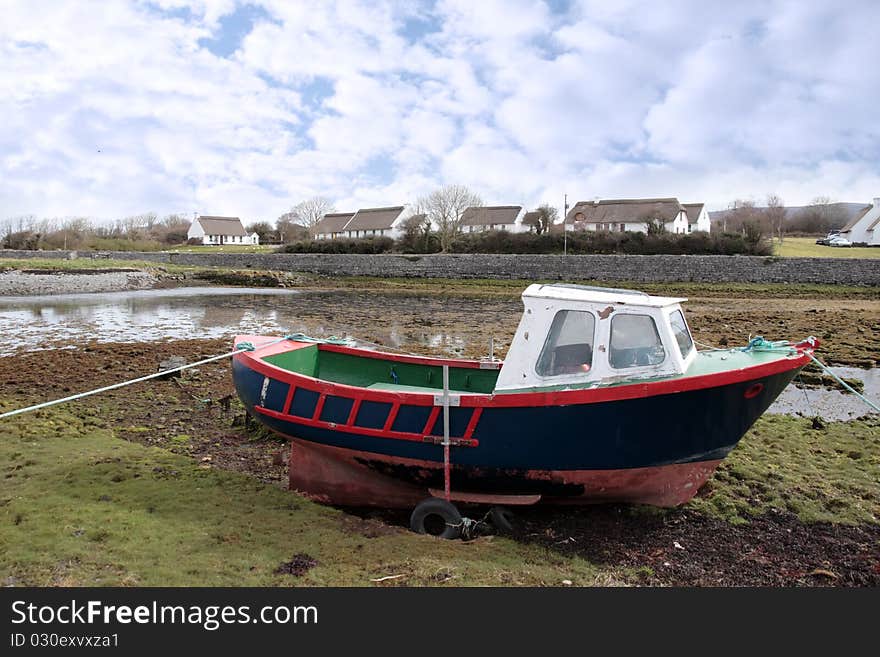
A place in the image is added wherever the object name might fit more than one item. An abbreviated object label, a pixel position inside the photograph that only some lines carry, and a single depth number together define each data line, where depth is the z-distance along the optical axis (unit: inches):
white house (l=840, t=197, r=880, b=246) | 2284.7
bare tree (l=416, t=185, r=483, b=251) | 2354.8
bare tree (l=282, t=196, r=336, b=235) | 3705.7
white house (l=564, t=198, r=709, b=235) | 2401.6
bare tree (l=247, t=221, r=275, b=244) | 3579.0
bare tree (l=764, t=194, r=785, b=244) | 2935.5
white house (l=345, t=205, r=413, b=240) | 3024.1
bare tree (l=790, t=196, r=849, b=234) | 3095.5
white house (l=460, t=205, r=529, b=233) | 2765.7
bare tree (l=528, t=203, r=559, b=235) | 2395.7
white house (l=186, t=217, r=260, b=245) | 3597.4
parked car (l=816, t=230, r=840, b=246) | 2235.5
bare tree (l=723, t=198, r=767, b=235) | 2272.6
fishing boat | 245.3
